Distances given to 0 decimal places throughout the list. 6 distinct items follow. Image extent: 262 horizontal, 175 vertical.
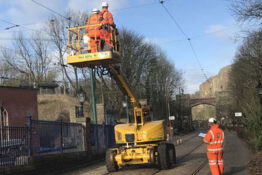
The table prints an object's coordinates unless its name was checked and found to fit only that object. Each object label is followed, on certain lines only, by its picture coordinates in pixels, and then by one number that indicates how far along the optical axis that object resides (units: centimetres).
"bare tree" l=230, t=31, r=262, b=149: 1809
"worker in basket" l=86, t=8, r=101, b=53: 1178
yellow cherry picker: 1194
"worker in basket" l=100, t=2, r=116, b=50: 1172
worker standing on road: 962
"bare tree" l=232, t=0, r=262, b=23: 1900
